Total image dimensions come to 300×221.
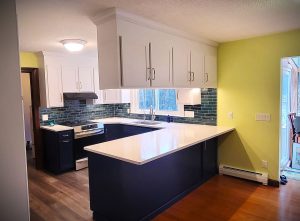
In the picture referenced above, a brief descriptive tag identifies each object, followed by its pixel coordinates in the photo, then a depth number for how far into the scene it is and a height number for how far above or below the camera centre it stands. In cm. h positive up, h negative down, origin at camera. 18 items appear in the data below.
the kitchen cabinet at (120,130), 422 -64
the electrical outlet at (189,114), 422 -32
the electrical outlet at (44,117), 459 -34
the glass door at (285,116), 413 -42
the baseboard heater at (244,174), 357 -130
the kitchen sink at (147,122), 439 -48
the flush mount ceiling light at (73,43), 331 +84
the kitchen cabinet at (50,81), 430 +37
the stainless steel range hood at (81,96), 454 +8
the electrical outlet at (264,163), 358 -109
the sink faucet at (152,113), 470 -33
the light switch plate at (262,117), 349 -34
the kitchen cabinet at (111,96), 518 +6
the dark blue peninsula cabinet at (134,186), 240 -103
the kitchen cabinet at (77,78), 459 +45
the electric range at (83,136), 444 -76
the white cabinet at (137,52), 224 +52
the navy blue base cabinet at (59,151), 419 -97
